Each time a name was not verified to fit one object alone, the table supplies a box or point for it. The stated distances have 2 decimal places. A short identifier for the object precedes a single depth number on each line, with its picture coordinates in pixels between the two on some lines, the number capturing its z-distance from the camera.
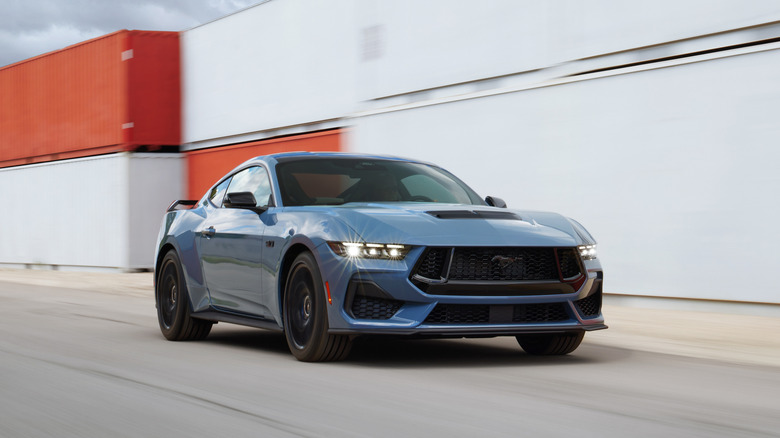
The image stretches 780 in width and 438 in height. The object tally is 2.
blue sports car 6.45
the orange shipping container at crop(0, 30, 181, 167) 26.12
